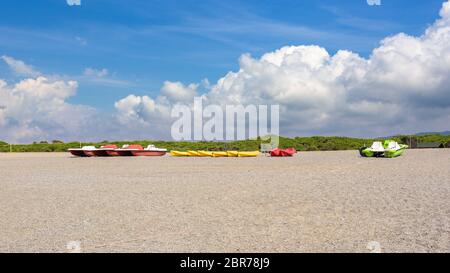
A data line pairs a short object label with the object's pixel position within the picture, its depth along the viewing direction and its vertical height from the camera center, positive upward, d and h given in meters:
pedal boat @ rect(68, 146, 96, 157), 40.50 -0.87
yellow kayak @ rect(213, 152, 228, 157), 38.25 -1.01
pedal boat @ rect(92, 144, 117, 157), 40.30 -0.79
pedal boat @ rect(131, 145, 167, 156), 41.40 -0.91
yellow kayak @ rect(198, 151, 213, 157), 38.55 -0.94
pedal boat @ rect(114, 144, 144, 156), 40.53 -0.76
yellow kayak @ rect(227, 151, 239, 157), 38.16 -1.01
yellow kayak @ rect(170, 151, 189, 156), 39.92 -0.98
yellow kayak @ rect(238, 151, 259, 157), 38.03 -1.01
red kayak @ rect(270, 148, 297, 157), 37.06 -0.84
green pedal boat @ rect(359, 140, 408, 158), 32.41 -0.61
